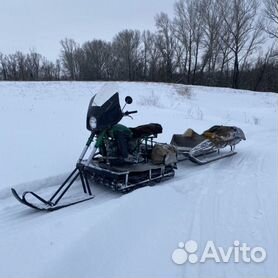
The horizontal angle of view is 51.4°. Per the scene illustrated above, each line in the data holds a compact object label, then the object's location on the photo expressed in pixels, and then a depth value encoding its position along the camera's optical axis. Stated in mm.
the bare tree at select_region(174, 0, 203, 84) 32906
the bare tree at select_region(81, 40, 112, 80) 41447
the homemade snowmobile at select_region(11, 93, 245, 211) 3559
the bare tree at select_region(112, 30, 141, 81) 39969
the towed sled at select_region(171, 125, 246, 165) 4977
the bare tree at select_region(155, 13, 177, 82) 36125
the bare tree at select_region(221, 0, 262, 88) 30297
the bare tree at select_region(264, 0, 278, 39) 26662
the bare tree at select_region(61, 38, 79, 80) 44031
